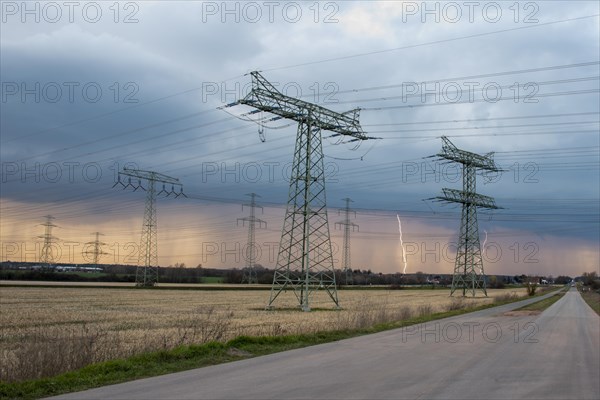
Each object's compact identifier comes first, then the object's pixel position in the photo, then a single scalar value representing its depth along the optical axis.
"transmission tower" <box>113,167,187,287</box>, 92.50
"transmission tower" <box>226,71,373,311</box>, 39.69
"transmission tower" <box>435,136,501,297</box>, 73.62
